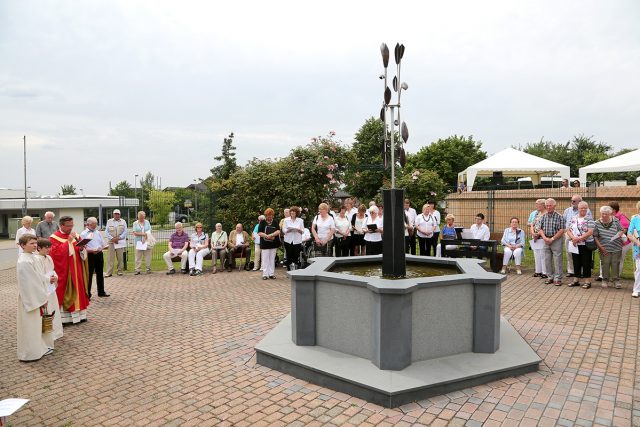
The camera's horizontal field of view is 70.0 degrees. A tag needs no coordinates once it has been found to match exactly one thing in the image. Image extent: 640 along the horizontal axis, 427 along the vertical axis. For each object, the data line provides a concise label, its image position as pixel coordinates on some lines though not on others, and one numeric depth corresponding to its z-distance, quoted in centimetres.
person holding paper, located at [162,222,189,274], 1375
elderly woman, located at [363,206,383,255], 1172
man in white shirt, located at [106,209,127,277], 1307
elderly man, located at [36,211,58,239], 1045
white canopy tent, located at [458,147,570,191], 1811
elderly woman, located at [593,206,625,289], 988
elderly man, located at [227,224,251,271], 1397
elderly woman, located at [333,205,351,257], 1244
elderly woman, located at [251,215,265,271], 1337
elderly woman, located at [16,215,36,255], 1118
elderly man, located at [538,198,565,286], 1080
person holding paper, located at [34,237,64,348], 647
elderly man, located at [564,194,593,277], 1078
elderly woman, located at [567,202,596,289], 1034
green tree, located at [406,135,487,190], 4906
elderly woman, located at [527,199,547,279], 1147
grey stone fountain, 489
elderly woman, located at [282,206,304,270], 1206
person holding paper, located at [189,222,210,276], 1348
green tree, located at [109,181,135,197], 7160
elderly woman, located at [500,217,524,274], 1237
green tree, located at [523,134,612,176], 4866
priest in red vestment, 778
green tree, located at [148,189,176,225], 5172
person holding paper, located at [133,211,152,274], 1365
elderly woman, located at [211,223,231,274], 1376
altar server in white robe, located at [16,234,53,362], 612
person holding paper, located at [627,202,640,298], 922
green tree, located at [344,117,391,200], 4447
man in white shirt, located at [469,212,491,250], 1276
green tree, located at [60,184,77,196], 7815
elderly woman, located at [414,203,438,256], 1256
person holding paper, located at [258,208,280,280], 1218
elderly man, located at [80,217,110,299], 984
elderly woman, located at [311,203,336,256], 1194
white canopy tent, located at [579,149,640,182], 1476
